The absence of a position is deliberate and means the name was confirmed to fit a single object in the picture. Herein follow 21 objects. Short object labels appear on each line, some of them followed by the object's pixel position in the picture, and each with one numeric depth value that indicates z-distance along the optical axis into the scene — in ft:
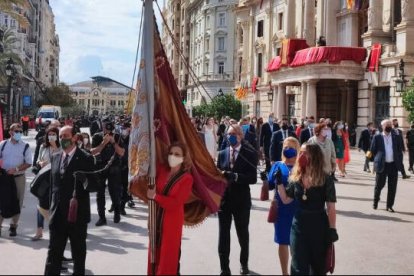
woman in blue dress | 20.13
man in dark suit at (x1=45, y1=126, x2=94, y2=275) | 19.85
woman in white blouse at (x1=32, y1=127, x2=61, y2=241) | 25.16
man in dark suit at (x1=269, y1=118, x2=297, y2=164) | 44.70
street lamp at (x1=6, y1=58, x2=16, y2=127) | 95.81
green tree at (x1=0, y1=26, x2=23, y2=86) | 126.33
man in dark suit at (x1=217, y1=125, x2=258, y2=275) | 21.91
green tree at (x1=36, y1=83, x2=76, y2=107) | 312.71
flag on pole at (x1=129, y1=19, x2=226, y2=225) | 18.06
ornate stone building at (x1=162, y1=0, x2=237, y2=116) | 250.57
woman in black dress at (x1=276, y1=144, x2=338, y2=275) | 17.16
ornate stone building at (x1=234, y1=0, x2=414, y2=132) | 96.63
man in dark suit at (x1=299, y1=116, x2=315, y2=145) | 55.36
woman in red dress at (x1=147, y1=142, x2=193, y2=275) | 17.31
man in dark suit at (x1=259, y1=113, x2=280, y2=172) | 61.72
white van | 161.58
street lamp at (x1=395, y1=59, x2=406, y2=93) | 84.79
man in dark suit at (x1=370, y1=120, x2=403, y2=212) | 38.28
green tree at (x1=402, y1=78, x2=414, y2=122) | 74.63
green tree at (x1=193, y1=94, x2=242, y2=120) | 171.22
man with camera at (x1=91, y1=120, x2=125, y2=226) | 34.73
